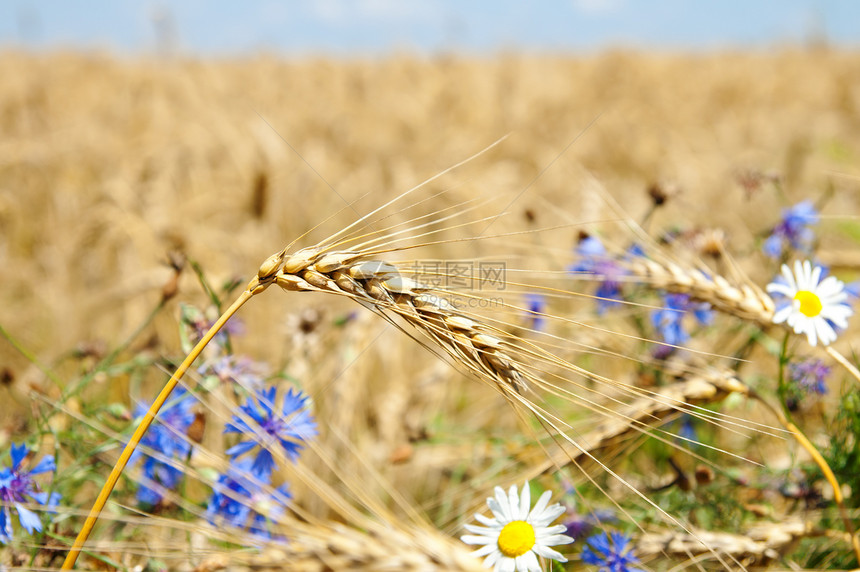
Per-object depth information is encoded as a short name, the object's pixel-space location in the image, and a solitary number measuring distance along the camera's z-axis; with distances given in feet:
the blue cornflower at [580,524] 1.70
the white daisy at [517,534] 1.45
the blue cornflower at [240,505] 1.54
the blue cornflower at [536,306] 2.17
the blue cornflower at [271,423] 1.60
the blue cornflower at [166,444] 1.64
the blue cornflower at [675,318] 1.92
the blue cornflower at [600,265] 1.91
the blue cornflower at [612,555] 1.54
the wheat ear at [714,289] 1.64
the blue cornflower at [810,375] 1.79
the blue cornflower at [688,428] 1.95
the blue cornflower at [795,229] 1.99
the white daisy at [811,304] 1.58
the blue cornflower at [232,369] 1.58
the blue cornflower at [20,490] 1.50
